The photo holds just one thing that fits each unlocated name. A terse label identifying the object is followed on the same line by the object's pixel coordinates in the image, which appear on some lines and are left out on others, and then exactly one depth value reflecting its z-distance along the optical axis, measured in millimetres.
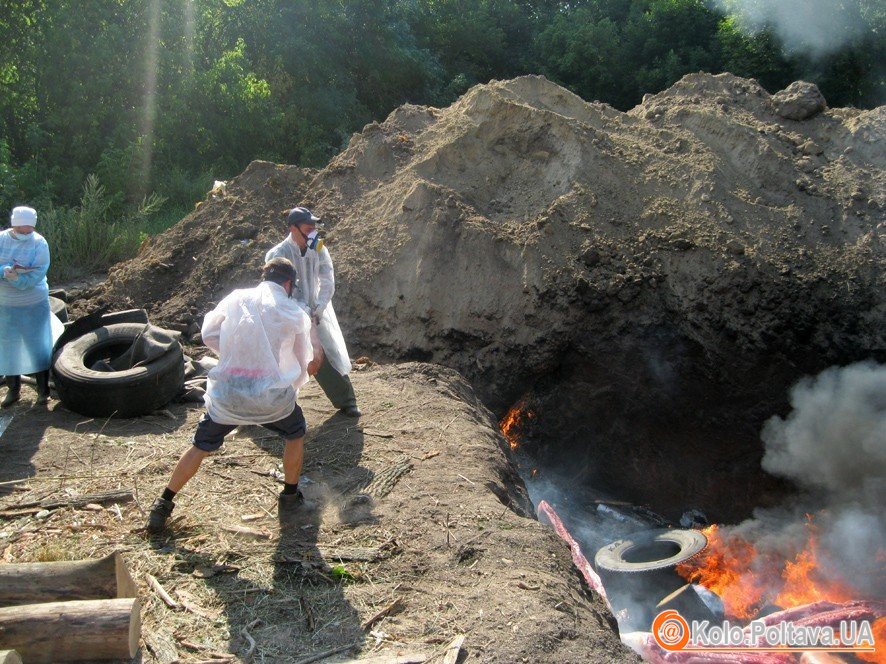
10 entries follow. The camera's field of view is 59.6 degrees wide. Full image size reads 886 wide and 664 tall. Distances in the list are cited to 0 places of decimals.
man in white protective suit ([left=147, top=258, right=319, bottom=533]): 4367
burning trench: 6387
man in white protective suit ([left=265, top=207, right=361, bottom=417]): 5750
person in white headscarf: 6340
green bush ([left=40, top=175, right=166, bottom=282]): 11336
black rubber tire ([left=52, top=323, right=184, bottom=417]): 6422
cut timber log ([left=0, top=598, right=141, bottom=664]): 3262
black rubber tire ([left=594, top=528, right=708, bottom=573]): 7008
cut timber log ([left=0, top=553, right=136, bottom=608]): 3531
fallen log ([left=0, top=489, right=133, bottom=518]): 4793
